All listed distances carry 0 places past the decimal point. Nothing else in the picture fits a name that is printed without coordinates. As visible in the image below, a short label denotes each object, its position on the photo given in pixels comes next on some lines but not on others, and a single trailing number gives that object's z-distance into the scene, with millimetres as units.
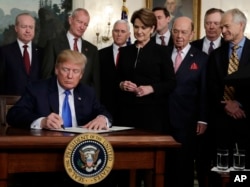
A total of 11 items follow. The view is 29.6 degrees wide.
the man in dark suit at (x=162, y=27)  5669
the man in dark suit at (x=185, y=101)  4715
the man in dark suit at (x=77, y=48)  5156
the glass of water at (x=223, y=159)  3598
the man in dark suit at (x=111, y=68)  5229
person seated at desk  3334
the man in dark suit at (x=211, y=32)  5324
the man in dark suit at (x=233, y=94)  4312
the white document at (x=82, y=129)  2891
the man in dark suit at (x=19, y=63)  5164
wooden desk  2523
